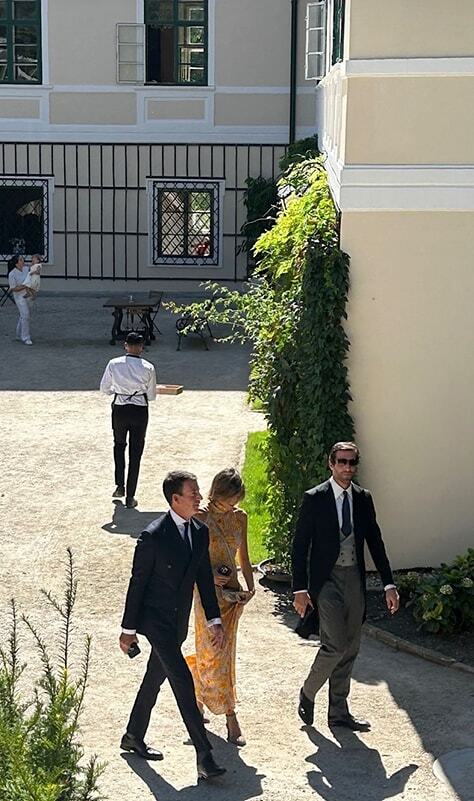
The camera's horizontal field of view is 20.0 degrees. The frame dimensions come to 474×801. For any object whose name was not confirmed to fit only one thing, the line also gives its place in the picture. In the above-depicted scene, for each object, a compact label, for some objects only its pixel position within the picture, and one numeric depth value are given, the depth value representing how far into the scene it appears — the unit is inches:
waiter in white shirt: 453.1
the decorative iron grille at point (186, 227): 949.8
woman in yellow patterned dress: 288.5
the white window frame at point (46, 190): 942.4
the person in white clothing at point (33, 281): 761.3
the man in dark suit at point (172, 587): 268.5
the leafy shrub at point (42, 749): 176.4
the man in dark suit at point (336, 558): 289.4
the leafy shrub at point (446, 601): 344.5
